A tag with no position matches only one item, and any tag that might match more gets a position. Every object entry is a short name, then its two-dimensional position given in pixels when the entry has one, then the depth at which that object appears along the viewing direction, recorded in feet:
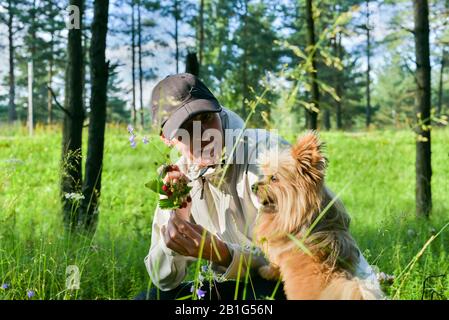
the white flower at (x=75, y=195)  9.83
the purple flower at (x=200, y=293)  7.01
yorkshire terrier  6.74
